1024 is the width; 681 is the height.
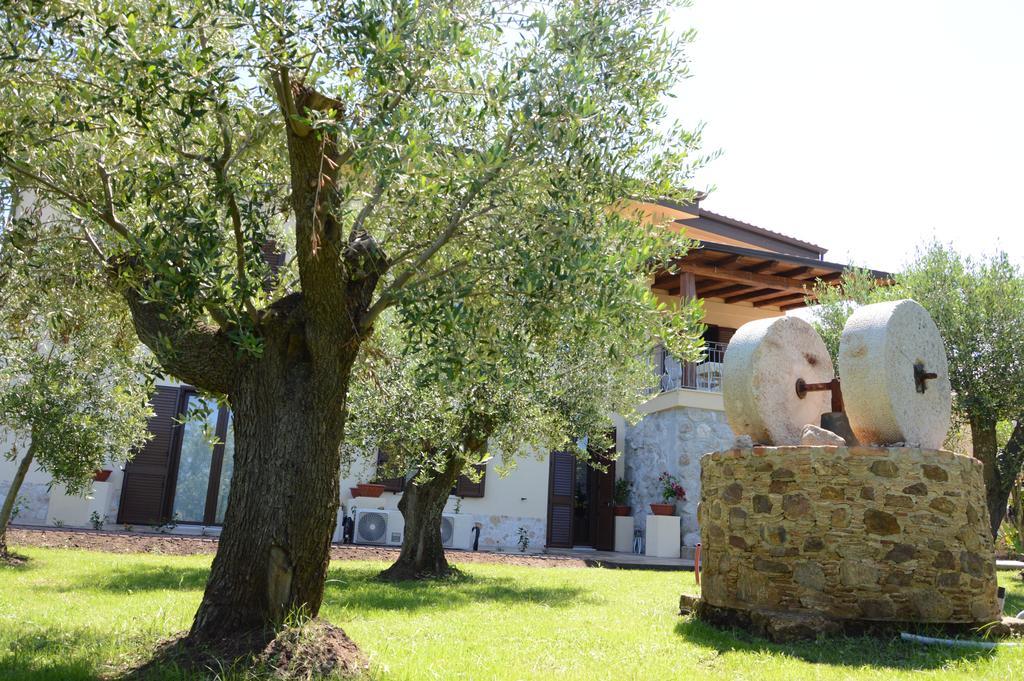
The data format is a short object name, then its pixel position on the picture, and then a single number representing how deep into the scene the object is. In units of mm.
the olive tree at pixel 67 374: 6617
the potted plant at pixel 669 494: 16688
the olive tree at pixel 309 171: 4391
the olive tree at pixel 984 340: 11336
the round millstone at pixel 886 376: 6465
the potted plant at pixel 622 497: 18078
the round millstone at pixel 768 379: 7191
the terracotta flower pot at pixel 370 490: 16078
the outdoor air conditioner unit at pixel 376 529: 15773
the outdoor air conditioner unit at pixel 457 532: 16453
